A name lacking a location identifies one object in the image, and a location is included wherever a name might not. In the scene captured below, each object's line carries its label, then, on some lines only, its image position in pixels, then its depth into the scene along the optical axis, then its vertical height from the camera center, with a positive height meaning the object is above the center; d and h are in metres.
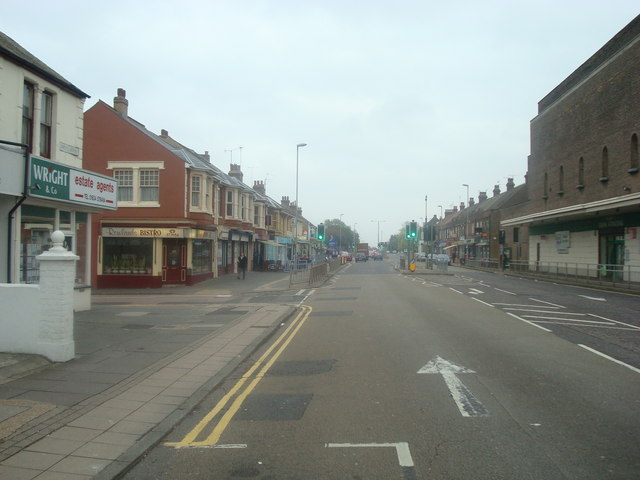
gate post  8.08 -0.91
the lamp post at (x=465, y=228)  74.31 +3.48
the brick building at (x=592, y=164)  27.28 +5.73
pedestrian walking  31.47 -1.01
